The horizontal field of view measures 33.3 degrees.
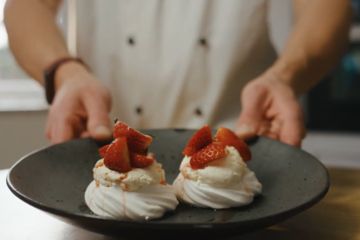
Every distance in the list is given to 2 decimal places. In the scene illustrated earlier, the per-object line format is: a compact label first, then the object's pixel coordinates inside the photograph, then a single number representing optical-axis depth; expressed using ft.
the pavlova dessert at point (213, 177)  2.80
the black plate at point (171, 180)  2.20
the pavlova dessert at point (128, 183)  2.60
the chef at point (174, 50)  4.54
